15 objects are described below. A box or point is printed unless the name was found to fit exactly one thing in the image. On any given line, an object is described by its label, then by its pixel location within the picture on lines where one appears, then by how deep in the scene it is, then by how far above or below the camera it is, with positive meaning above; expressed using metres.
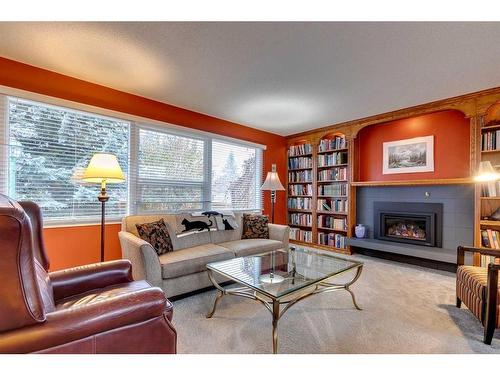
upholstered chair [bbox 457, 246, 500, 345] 1.64 -0.75
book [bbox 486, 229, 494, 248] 2.86 -0.54
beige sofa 2.18 -0.69
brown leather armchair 0.85 -0.53
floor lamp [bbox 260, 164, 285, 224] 3.94 +0.12
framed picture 3.53 +0.57
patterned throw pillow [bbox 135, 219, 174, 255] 2.49 -0.49
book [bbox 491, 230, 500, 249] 2.82 -0.55
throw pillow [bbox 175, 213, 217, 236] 2.94 -0.43
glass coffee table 1.74 -0.73
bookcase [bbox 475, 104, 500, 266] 2.86 +0.06
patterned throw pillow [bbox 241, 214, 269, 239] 3.47 -0.54
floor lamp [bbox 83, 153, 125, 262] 2.21 +0.16
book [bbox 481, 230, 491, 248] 2.89 -0.56
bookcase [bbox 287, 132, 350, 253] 4.30 +0.00
